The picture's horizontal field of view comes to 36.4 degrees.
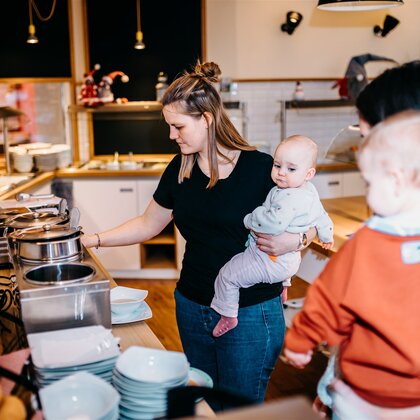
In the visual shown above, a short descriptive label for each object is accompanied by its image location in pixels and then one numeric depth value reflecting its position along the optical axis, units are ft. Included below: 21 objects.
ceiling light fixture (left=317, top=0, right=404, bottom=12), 11.84
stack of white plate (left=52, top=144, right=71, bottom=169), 17.78
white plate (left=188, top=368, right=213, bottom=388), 5.35
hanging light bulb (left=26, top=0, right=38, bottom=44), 17.35
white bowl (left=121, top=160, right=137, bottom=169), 18.43
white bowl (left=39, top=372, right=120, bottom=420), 4.41
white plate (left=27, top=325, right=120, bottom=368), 4.92
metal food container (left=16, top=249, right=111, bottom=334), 5.45
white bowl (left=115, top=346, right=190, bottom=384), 4.95
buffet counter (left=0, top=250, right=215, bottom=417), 5.84
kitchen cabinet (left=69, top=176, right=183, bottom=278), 17.66
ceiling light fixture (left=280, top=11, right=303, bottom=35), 19.38
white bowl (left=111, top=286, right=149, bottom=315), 6.80
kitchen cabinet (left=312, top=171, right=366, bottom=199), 18.70
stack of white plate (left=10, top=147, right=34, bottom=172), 17.08
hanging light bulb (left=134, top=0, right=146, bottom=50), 18.39
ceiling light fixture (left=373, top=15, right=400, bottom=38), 20.31
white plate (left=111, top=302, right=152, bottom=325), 6.72
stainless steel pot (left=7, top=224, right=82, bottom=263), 6.36
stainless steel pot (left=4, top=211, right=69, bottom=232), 7.44
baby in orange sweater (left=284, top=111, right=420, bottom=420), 4.10
